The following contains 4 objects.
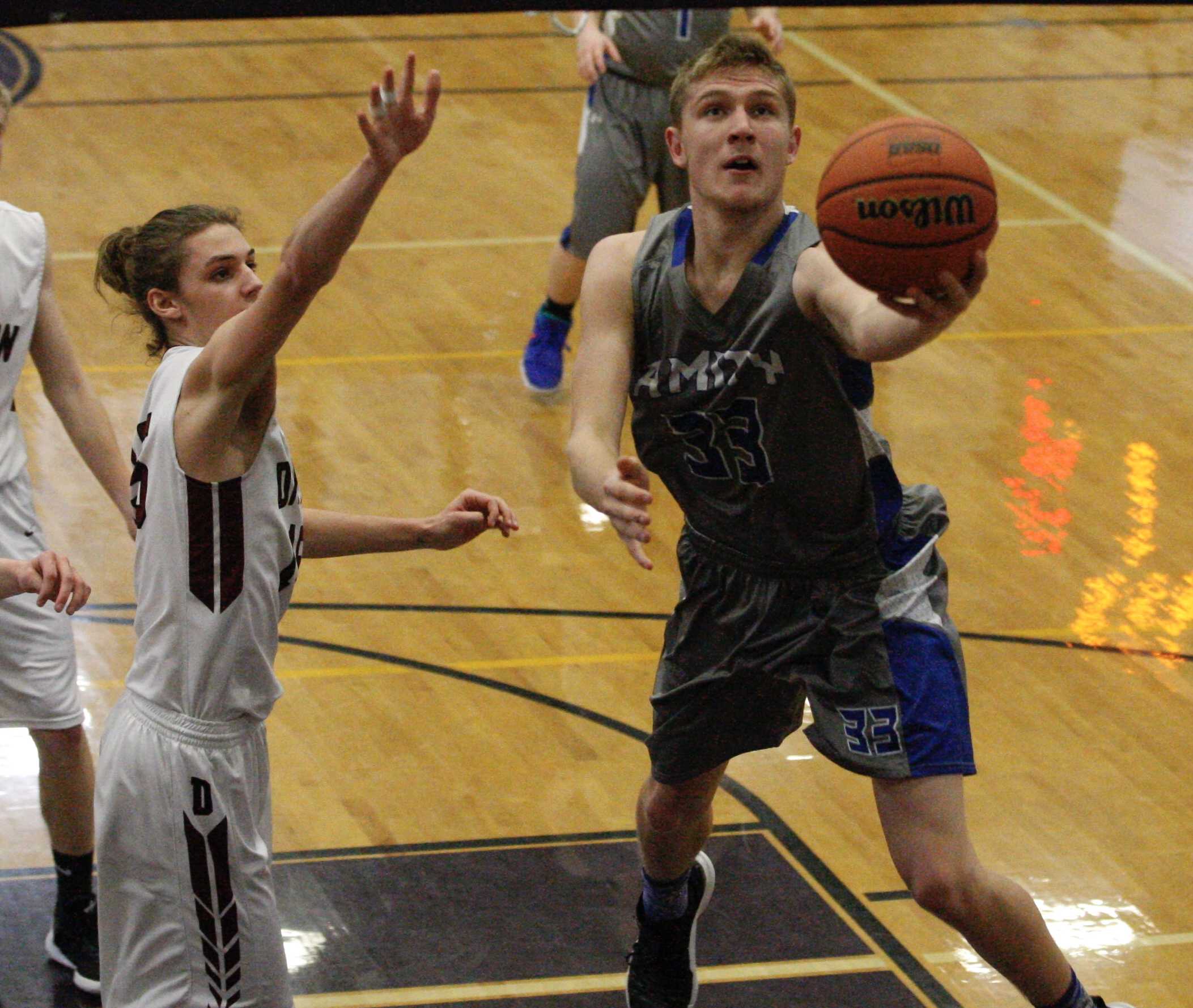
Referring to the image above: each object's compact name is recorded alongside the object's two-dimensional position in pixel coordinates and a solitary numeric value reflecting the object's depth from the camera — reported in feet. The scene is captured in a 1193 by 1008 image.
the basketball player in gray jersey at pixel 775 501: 23.84
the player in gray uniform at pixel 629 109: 48.88
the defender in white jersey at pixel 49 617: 26.53
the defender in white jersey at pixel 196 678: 20.89
